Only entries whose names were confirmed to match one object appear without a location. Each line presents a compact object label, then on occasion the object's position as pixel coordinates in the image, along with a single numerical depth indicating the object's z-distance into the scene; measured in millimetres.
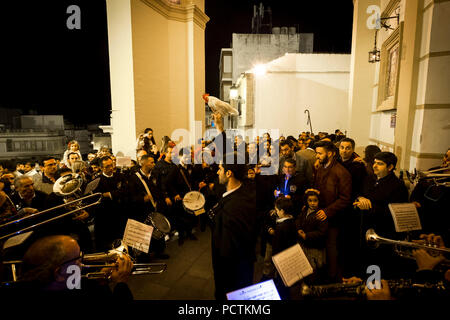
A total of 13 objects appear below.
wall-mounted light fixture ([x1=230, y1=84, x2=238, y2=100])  22659
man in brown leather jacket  3652
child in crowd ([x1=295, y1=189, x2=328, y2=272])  3449
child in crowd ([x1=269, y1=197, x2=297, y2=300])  3377
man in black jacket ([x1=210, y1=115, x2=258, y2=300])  2797
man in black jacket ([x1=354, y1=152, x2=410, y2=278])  3291
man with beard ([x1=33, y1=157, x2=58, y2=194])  4293
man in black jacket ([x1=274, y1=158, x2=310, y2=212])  4262
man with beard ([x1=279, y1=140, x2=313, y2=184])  5344
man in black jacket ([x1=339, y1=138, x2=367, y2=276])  4008
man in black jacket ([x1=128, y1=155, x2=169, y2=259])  4344
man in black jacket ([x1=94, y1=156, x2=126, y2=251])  4359
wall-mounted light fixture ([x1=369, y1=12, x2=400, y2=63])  7312
